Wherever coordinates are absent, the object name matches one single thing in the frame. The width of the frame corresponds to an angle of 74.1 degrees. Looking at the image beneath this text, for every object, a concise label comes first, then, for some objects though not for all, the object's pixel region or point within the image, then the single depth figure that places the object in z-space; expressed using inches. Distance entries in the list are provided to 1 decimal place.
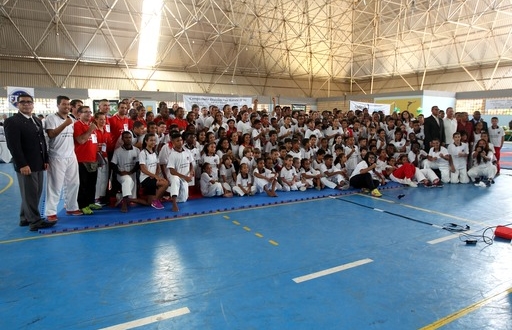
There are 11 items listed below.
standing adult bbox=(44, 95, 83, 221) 199.5
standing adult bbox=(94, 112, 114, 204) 237.1
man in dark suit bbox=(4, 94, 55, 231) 178.5
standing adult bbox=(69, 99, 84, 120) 223.3
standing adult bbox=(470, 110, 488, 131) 380.8
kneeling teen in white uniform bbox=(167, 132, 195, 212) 246.5
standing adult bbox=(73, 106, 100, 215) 220.1
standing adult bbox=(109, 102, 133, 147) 256.1
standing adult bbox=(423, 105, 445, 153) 367.9
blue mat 203.3
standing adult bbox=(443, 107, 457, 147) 379.6
